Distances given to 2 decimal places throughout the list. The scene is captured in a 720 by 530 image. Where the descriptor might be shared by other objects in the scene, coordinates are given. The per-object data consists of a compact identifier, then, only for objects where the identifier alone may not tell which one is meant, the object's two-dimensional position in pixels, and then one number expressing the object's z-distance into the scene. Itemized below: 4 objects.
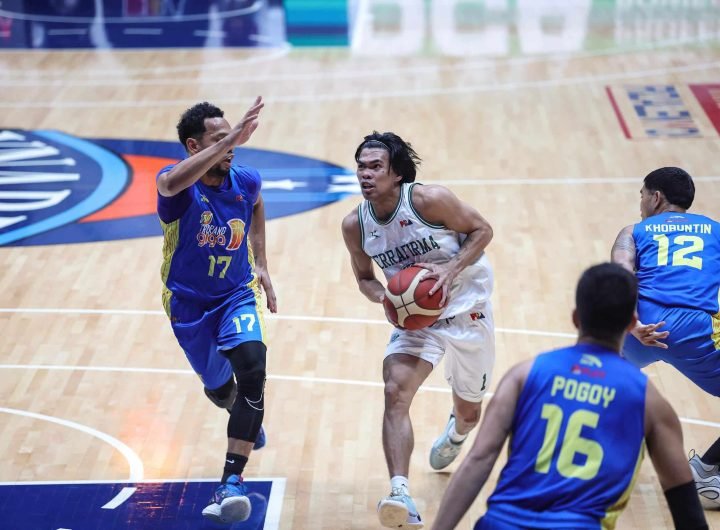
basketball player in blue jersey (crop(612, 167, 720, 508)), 12.16
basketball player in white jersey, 11.93
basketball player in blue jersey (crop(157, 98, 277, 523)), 12.09
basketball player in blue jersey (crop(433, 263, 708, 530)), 7.59
